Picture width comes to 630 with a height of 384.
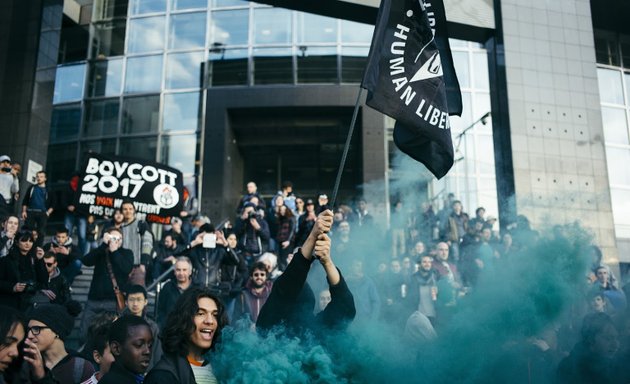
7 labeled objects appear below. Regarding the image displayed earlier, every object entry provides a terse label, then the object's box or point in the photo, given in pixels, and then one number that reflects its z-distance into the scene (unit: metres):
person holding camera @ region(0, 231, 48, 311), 6.54
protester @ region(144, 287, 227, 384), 2.97
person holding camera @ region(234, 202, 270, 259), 10.66
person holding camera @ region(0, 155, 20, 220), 10.95
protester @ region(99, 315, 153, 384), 3.19
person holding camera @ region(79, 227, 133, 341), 7.05
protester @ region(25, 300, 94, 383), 3.90
